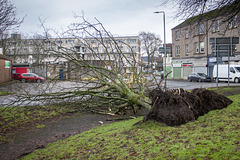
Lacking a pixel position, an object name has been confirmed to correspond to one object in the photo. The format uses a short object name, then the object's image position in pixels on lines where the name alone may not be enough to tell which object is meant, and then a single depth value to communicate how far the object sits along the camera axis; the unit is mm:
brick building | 33756
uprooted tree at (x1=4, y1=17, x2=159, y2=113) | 9406
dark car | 33531
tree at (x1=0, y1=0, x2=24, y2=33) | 10958
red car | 33594
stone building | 38125
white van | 28661
